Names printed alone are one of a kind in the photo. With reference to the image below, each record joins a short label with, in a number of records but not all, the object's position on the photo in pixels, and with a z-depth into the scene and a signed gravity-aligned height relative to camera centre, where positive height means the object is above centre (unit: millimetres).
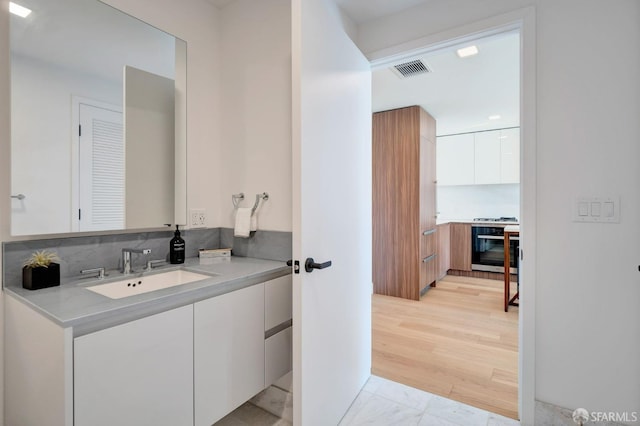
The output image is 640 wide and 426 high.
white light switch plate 1353 +15
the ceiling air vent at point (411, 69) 2531 +1223
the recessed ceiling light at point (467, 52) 2297 +1219
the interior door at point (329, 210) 1260 +11
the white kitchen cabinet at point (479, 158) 4762 +894
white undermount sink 1314 -326
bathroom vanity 907 -487
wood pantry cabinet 3703 +131
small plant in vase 1166 -228
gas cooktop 4930 -107
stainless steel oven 4668 -550
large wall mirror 1252 +435
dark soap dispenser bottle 1688 -204
